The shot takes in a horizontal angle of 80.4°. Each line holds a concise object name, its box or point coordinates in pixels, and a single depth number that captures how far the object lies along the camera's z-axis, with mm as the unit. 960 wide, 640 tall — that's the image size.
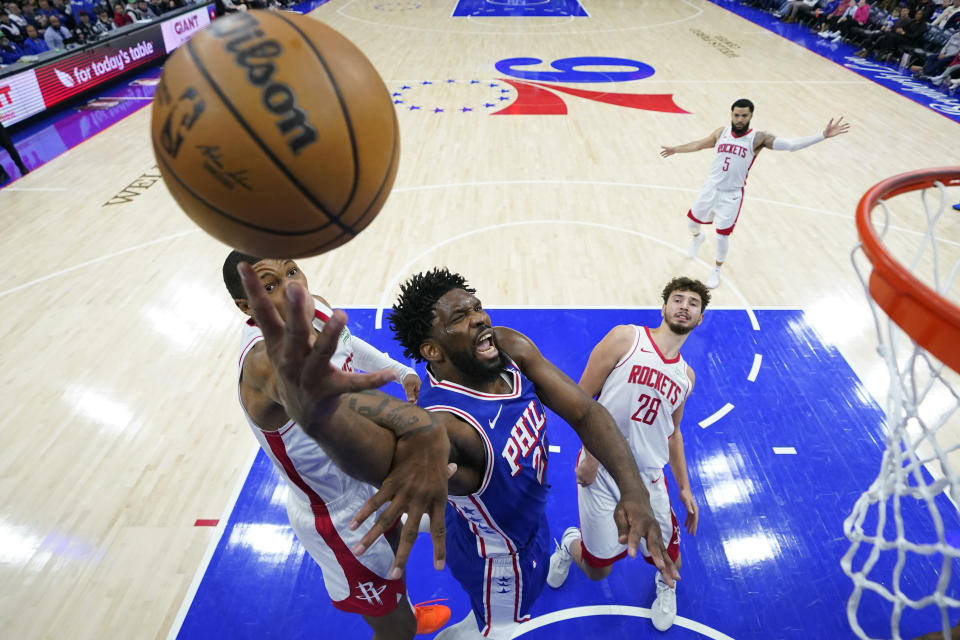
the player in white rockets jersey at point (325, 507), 2252
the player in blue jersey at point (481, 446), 1326
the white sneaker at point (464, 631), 2623
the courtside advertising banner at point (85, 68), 9422
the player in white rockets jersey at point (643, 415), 2906
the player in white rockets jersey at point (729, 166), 5262
